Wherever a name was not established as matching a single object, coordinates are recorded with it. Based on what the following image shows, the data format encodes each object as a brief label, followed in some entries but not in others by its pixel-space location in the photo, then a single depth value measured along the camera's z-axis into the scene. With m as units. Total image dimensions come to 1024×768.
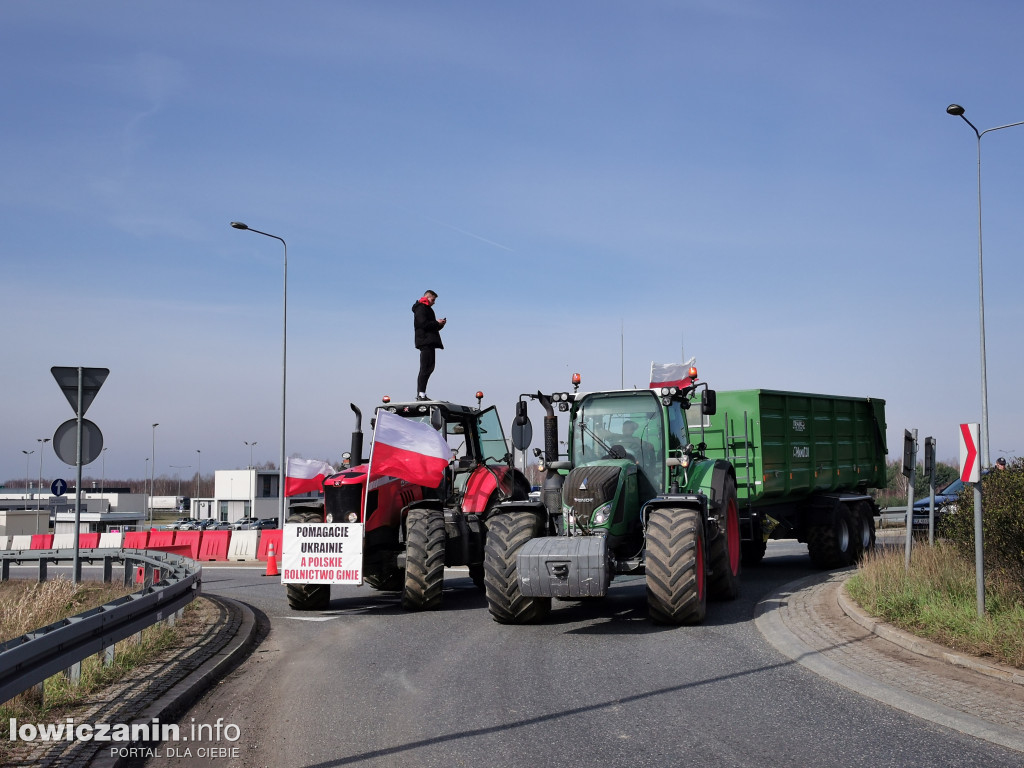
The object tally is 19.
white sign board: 12.32
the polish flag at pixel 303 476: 14.05
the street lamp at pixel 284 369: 26.44
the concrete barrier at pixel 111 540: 32.11
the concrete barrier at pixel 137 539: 29.70
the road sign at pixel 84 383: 11.16
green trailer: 15.02
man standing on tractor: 14.66
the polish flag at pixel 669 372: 15.82
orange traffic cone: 21.17
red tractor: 12.45
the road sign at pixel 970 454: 9.16
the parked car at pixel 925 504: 20.53
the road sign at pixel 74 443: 11.08
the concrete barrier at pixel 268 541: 25.70
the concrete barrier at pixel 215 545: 28.20
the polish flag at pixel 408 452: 12.37
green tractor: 10.31
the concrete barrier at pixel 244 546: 27.86
